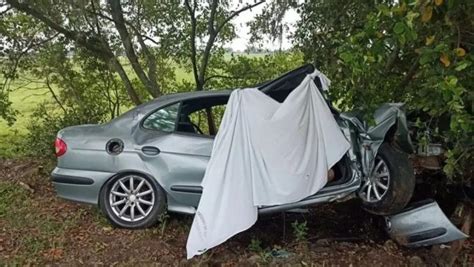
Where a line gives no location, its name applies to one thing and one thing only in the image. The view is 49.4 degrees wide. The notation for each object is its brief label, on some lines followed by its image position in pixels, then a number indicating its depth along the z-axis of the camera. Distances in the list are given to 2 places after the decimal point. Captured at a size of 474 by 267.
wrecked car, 4.50
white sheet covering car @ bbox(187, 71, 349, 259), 4.30
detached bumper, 4.25
